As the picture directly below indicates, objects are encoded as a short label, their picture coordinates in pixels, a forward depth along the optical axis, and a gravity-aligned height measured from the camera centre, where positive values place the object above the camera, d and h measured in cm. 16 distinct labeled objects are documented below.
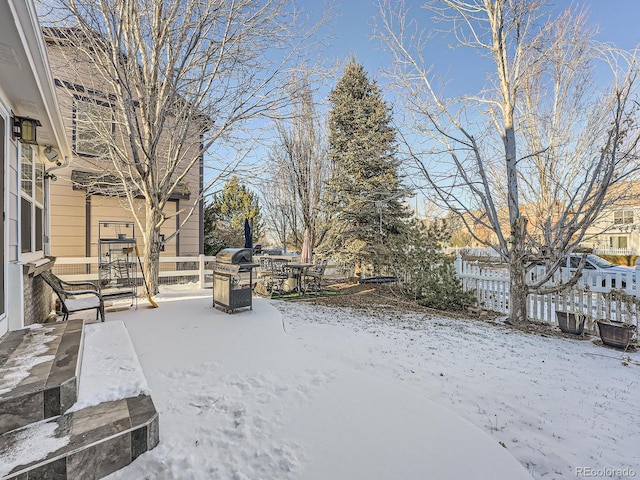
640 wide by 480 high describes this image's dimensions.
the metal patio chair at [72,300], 488 -89
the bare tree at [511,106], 670 +328
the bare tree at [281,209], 1394 +172
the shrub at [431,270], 882 -84
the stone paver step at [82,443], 163 -111
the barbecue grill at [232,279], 599 -67
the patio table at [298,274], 966 -94
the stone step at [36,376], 190 -88
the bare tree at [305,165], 1345 +336
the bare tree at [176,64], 634 +408
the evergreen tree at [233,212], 1766 +181
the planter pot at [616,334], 555 -167
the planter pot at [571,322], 652 -170
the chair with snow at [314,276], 996 -106
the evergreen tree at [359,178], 1292 +270
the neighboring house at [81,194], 857 +158
